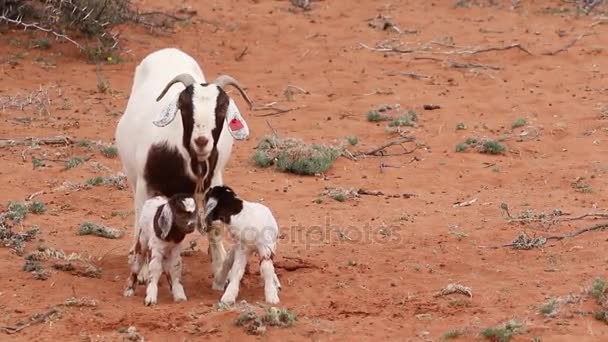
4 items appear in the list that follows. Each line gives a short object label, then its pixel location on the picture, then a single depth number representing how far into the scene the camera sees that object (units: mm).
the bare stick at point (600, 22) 16381
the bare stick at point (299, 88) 13773
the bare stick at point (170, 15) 16297
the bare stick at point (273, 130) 11548
